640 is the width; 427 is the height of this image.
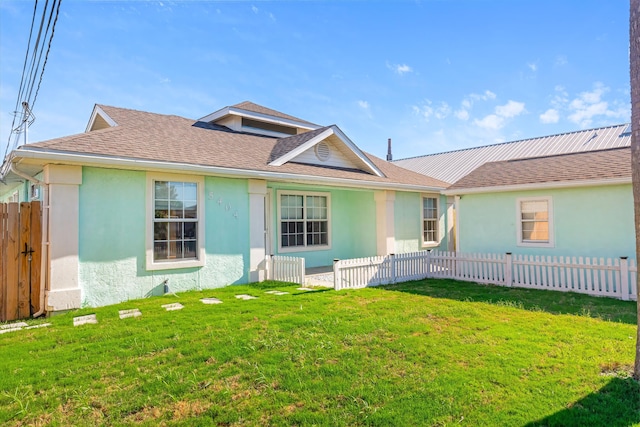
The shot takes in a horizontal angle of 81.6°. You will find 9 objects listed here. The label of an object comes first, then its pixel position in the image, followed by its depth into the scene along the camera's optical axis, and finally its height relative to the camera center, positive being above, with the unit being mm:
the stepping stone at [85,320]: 6219 -1558
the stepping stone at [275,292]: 8508 -1493
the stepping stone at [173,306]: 7054 -1516
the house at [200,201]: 7211 +709
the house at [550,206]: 9508 +513
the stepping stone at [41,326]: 6115 -1594
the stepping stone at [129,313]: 6555 -1529
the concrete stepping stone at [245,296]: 7926 -1509
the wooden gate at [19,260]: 6953 -562
